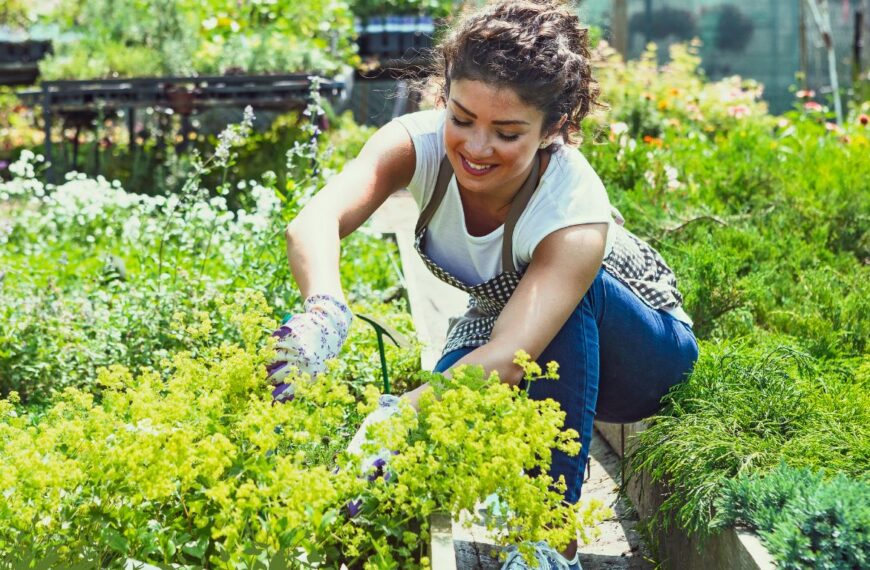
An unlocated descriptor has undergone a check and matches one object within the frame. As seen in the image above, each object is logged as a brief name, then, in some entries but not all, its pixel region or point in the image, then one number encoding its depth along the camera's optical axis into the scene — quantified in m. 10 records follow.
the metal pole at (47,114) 6.03
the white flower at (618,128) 5.25
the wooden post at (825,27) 8.55
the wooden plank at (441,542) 1.75
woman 2.12
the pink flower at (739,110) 6.96
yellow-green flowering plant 1.61
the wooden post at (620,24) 10.53
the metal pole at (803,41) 9.77
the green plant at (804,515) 1.84
